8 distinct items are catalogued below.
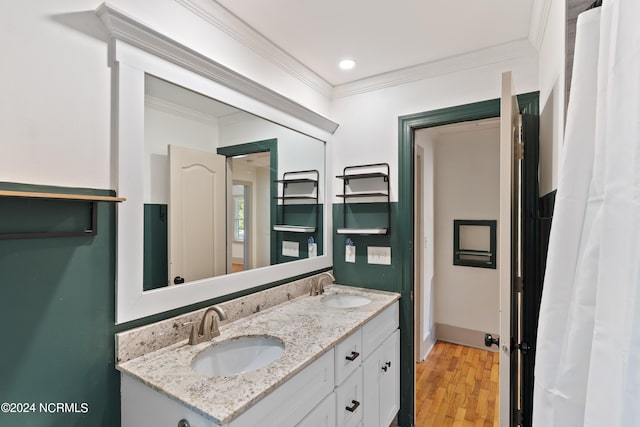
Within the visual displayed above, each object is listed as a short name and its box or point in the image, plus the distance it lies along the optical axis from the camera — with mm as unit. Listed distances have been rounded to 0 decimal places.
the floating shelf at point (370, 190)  2221
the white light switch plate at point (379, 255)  2232
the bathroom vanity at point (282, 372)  972
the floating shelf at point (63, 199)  855
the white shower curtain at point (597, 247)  452
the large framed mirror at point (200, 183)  1184
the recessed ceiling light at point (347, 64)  2041
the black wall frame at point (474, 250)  3264
